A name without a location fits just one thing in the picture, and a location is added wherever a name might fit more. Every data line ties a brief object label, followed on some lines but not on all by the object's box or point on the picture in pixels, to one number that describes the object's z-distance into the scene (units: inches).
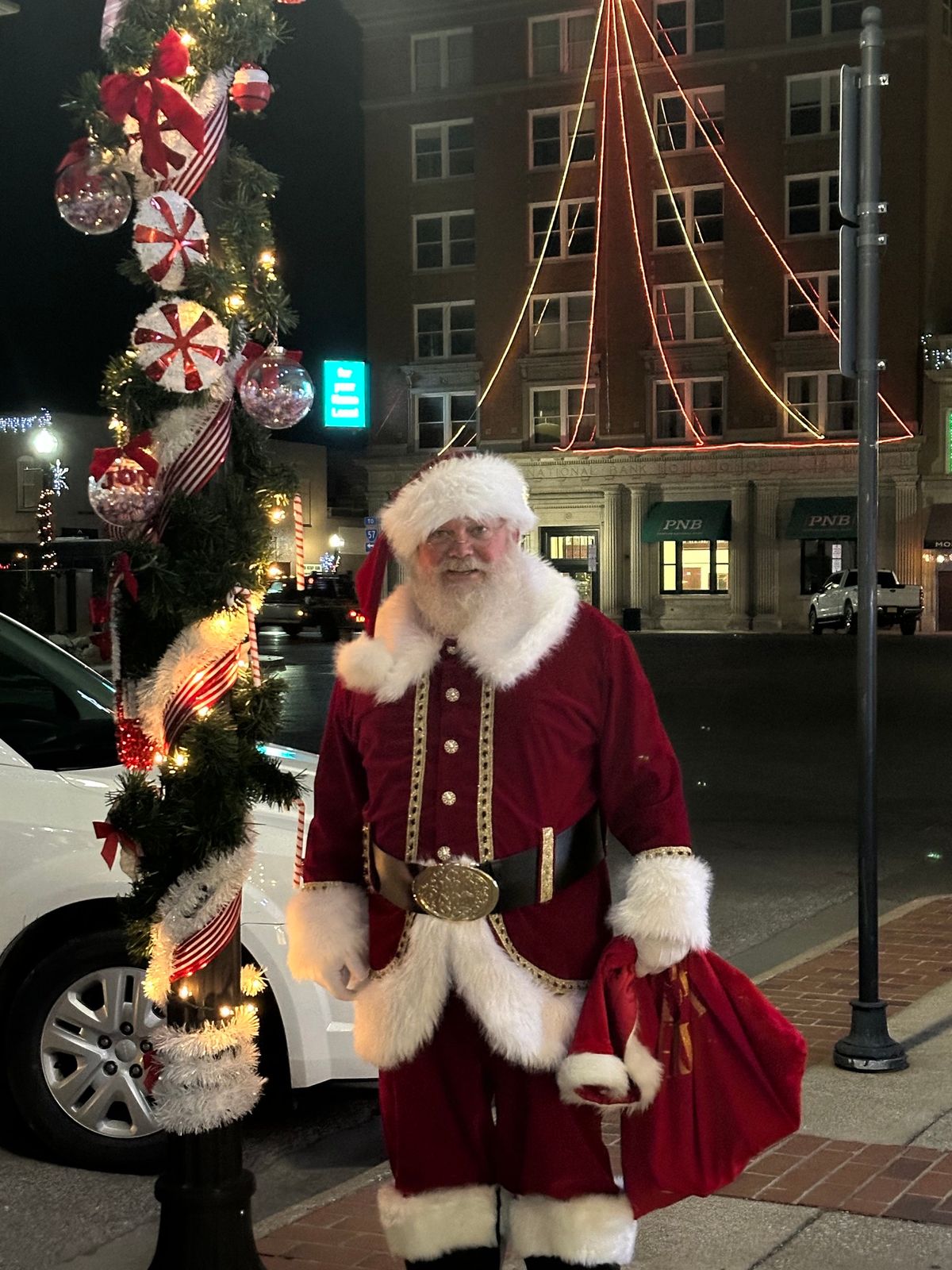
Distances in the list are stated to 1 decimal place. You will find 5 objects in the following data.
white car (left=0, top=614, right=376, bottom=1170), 196.9
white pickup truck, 1649.9
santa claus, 127.2
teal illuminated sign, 1373.0
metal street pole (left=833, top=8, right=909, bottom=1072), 221.1
